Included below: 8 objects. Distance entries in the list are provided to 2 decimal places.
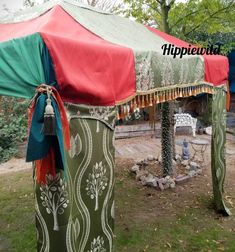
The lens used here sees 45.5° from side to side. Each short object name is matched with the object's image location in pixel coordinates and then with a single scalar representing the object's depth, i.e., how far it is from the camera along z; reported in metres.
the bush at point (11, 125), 8.37
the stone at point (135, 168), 7.10
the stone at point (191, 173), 6.77
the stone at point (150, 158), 7.80
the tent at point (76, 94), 1.90
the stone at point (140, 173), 6.77
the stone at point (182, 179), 6.46
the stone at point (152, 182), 6.25
